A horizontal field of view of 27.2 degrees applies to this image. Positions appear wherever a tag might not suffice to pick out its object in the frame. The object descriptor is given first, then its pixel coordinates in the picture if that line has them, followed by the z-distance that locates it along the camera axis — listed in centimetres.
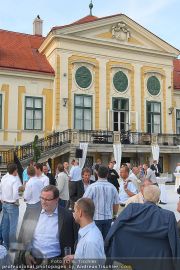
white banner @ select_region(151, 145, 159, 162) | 2447
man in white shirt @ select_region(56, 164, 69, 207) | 1040
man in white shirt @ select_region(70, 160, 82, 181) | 1223
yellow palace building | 2491
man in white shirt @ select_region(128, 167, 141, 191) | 947
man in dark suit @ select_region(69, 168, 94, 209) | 1061
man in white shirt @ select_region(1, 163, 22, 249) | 789
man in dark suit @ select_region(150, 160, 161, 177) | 2004
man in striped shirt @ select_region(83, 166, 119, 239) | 658
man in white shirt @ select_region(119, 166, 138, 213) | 777
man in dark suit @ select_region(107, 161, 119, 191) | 1185
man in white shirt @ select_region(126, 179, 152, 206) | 586
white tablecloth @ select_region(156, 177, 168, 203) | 1519
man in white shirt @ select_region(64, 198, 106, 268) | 341
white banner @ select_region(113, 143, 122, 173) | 2268
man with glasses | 418
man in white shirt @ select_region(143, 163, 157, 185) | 1433
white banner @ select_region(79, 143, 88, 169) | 2244
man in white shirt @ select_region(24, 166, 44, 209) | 781
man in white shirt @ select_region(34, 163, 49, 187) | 905
